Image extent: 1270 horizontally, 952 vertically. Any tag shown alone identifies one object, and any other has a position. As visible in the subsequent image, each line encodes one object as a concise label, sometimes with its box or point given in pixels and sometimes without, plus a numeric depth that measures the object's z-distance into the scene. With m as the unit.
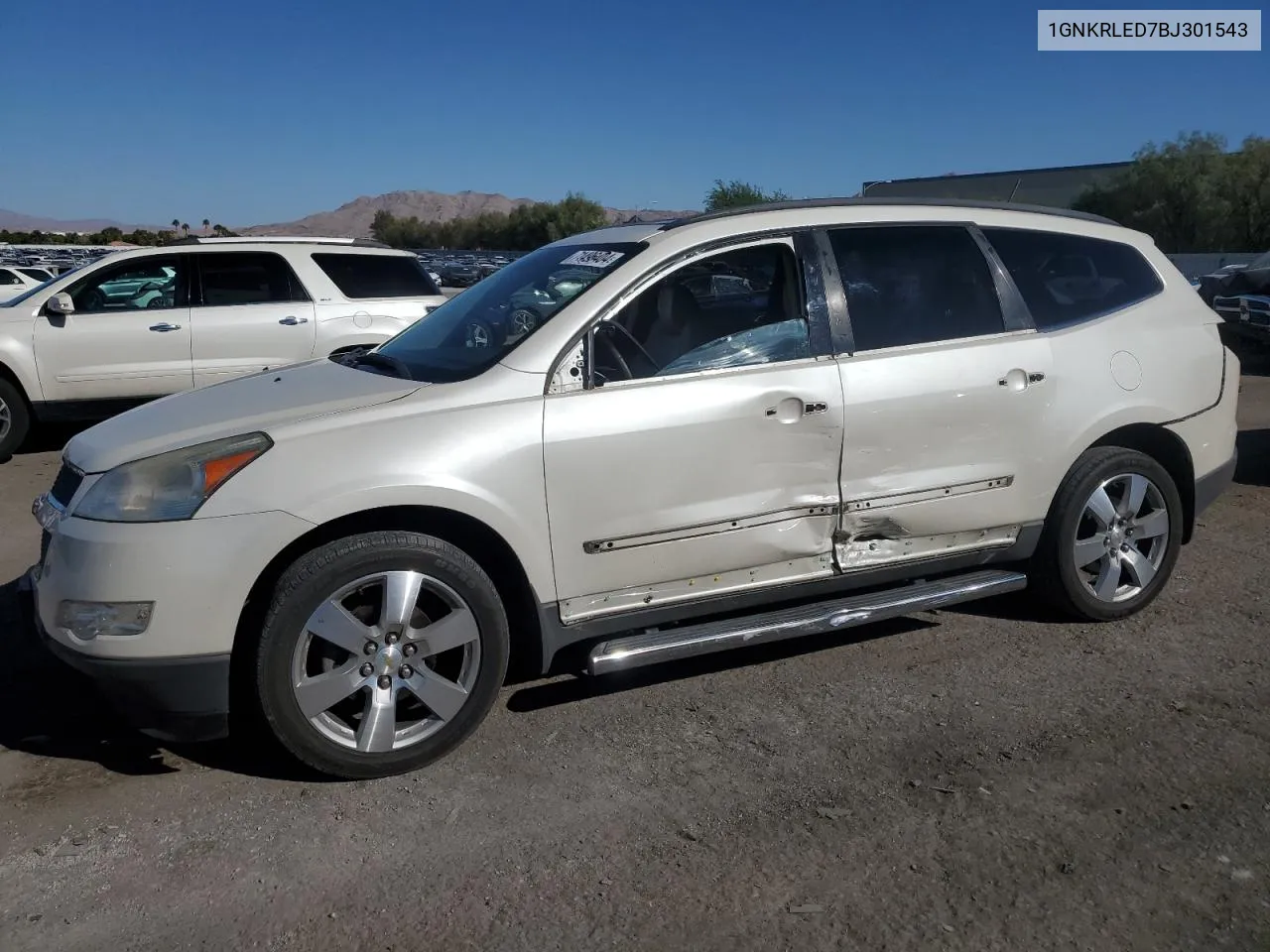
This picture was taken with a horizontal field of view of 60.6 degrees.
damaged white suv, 3.33
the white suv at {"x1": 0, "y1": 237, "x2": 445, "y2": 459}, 9.12
